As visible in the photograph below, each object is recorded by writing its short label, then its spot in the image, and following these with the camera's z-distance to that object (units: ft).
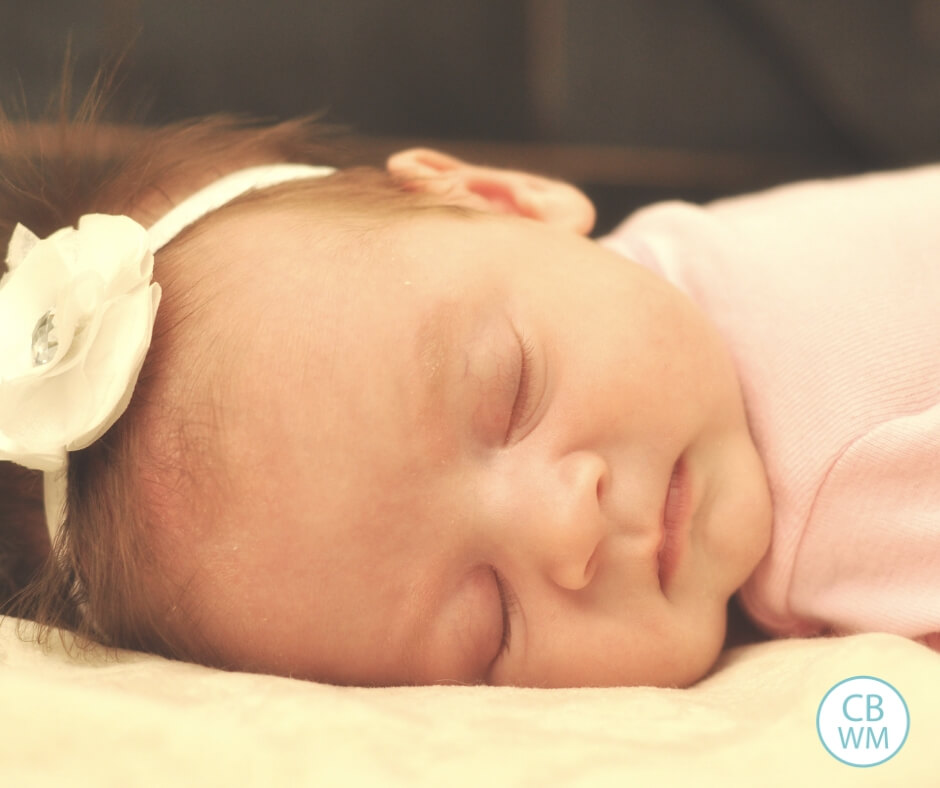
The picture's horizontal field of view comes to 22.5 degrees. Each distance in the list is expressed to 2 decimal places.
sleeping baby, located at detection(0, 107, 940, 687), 1.27
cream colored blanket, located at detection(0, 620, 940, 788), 1.13
